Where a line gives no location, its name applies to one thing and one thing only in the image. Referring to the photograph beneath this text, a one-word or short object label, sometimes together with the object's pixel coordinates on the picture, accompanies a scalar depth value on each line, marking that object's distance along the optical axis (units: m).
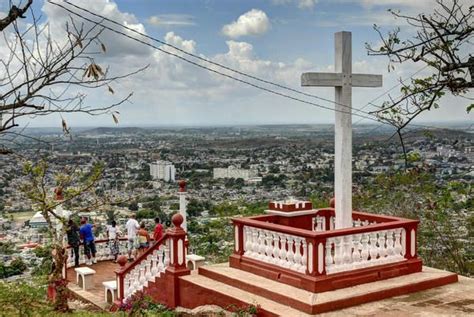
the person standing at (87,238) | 14.87
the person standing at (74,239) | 14.44
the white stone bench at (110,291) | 11.72
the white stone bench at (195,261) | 12.84
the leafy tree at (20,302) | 7.43
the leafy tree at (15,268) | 15.35
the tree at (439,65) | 5.52
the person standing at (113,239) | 15.58
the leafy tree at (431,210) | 14.95
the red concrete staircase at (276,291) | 7.95
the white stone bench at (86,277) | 12.84
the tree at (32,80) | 4.94
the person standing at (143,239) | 14.59
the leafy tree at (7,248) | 16.70
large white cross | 9.43
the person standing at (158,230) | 13.41
